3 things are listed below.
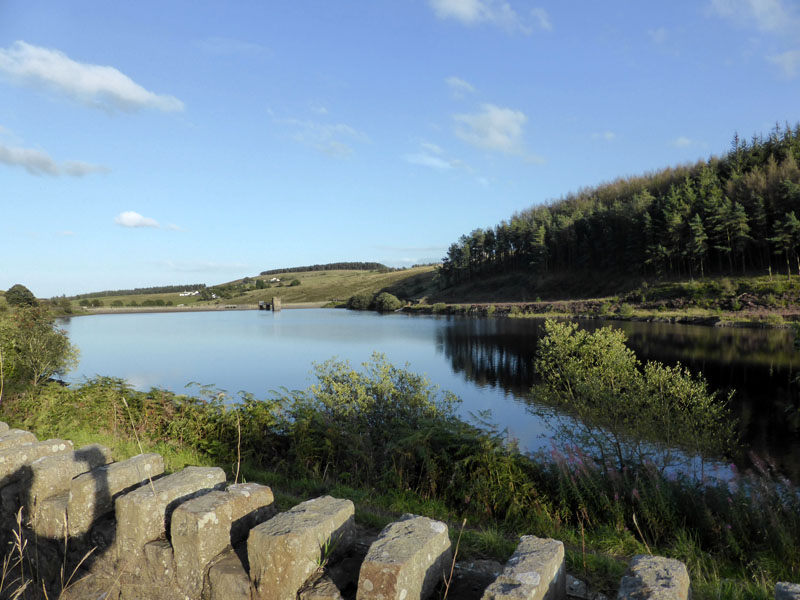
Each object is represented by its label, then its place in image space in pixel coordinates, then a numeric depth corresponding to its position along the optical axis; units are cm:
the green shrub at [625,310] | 6054
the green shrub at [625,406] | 1272
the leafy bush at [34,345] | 1551
